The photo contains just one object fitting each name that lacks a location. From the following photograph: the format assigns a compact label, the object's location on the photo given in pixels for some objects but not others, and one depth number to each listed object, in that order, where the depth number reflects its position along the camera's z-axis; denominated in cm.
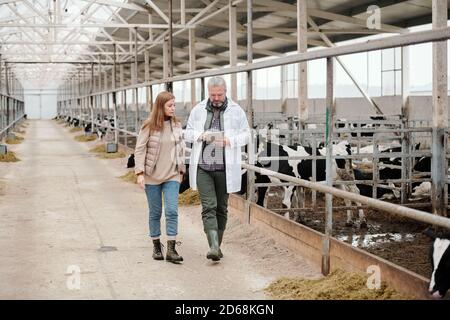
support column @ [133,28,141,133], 1580
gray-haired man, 514
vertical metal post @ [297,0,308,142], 1190
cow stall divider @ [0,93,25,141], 1956
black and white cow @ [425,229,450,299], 350
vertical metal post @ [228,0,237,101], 1410
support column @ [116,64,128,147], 1684
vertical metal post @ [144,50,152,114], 2286
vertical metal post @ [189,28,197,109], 1786
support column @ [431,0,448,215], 704
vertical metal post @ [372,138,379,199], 822
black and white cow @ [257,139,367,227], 825
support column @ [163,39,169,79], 2022
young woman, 533
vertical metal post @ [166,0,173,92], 1083
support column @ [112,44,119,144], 1830
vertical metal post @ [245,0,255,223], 714
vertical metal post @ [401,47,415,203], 873
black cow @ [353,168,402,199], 912
